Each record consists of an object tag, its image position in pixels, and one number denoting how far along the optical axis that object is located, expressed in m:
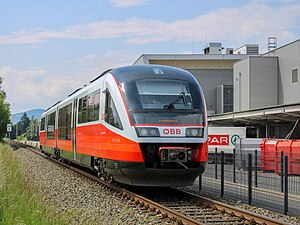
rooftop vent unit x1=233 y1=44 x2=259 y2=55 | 59.12
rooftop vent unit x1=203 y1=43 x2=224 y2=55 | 61.69
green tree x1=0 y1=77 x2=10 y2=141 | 66.38
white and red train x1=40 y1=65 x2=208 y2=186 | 11.34
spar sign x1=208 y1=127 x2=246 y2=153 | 28.48
